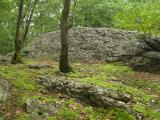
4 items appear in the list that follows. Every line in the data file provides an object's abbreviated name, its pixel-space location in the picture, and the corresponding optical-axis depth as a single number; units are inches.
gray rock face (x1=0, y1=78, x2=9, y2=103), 229.1
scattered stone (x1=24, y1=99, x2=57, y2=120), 203.0
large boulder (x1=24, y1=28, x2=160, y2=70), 410.8
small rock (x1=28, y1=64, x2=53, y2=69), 336.1
